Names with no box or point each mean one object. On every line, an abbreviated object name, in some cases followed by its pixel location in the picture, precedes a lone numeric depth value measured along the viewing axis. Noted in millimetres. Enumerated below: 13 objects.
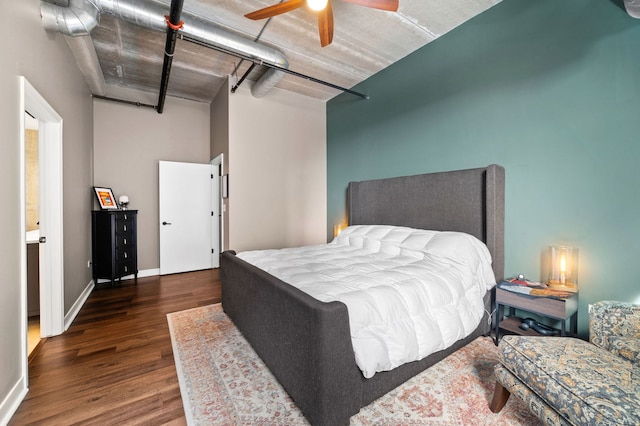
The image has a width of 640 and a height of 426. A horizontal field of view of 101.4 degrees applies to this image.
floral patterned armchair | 1060
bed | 1330
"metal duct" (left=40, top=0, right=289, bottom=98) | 2172
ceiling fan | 2004
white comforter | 1498
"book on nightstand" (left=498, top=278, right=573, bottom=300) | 1975
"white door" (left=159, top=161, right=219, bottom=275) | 4637
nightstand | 1918
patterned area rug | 1487
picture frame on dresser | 4039
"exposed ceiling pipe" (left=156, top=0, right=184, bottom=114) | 2100
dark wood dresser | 3854
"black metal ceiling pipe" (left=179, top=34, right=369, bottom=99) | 2675
